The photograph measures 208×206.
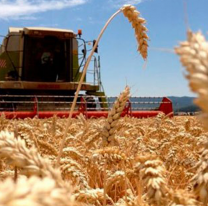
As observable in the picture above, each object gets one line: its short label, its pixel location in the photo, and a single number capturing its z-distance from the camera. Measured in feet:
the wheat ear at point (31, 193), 1.14
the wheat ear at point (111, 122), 5.70
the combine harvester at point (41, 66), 46.03
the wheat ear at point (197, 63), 1.26
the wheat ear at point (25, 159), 2.14
